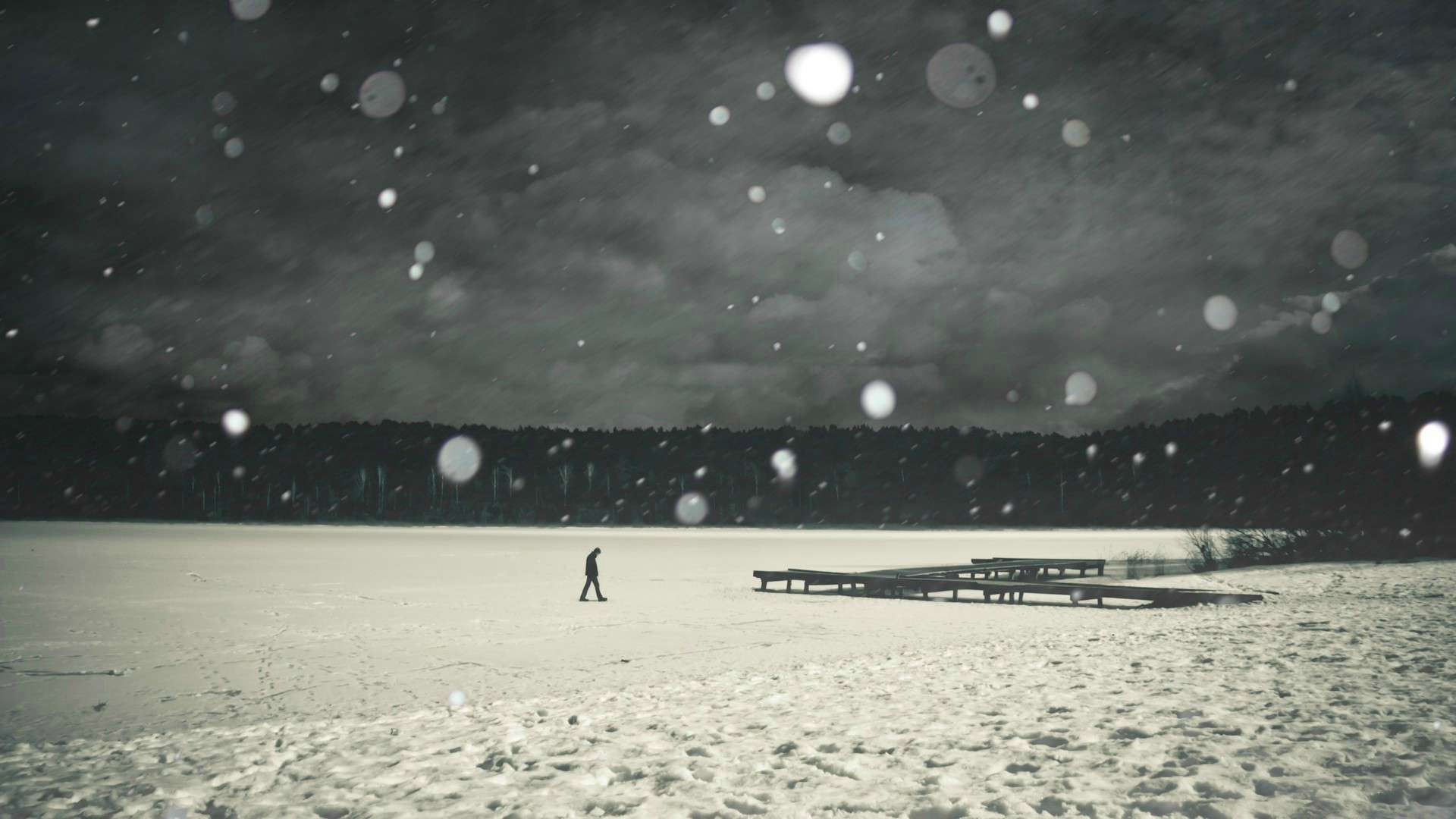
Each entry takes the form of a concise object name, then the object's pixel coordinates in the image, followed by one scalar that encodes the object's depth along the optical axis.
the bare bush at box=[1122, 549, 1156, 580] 31.17
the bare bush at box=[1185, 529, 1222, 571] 31.63
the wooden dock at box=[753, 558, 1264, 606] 19.39
